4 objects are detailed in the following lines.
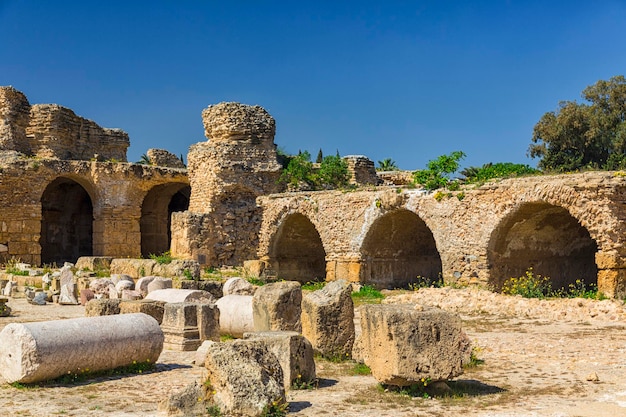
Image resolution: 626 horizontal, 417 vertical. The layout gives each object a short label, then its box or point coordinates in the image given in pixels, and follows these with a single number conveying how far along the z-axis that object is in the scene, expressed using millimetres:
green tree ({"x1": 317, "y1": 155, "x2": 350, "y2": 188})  23797
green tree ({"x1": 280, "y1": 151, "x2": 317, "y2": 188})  23453
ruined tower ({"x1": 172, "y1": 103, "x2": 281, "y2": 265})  22656
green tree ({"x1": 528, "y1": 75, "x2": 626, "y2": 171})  34344
